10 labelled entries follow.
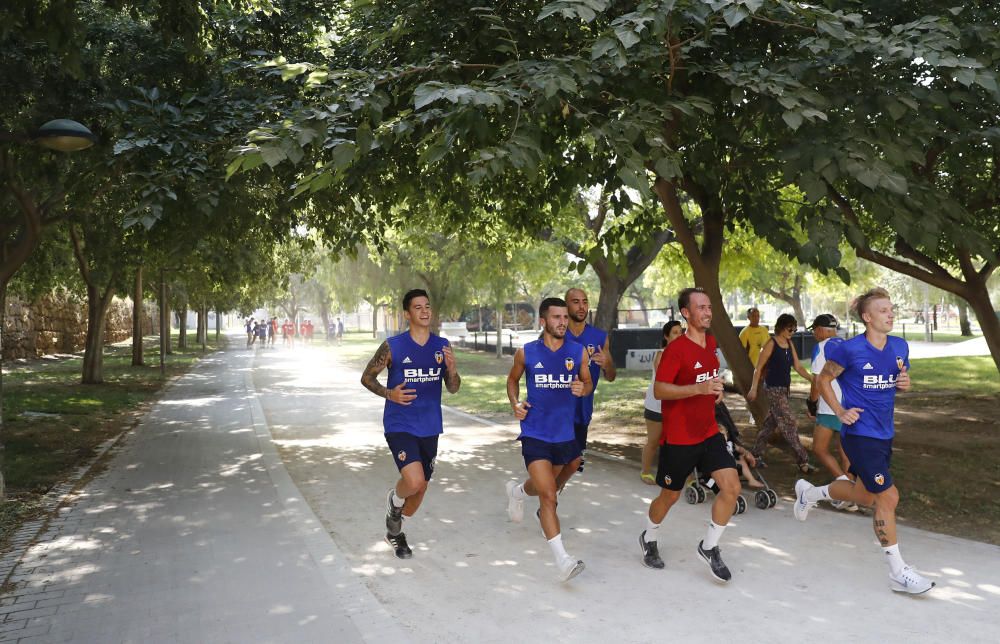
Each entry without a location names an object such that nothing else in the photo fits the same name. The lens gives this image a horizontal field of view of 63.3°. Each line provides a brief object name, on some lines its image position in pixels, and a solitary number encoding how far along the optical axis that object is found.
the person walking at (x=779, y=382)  8.09
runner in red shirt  4.93
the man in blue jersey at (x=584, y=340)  6.29
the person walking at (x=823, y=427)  6.94
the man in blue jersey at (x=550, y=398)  5.10
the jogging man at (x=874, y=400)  4.75
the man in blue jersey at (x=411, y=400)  5.29
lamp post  6.98
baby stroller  6.68
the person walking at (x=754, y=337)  10.26
